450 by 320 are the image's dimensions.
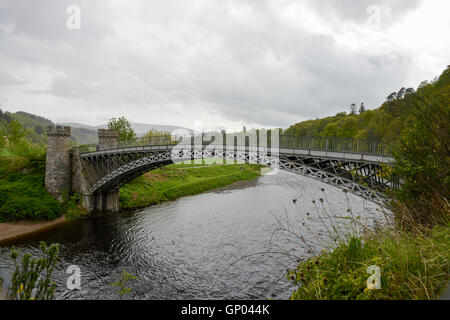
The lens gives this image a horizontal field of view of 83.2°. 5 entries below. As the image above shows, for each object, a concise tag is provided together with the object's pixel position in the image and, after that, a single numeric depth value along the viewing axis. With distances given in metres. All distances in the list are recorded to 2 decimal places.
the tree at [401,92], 69.78
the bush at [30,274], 4.20
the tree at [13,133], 28.91
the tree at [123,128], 44.47
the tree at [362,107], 116.31
